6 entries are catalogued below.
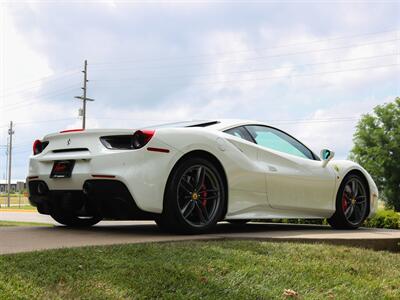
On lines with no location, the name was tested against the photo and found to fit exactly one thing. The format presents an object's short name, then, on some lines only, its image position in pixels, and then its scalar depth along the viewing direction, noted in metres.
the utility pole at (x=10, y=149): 57.25
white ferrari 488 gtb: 5.04
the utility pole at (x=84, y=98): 36.59
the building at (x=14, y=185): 138.65
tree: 53.53
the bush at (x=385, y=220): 9.45
